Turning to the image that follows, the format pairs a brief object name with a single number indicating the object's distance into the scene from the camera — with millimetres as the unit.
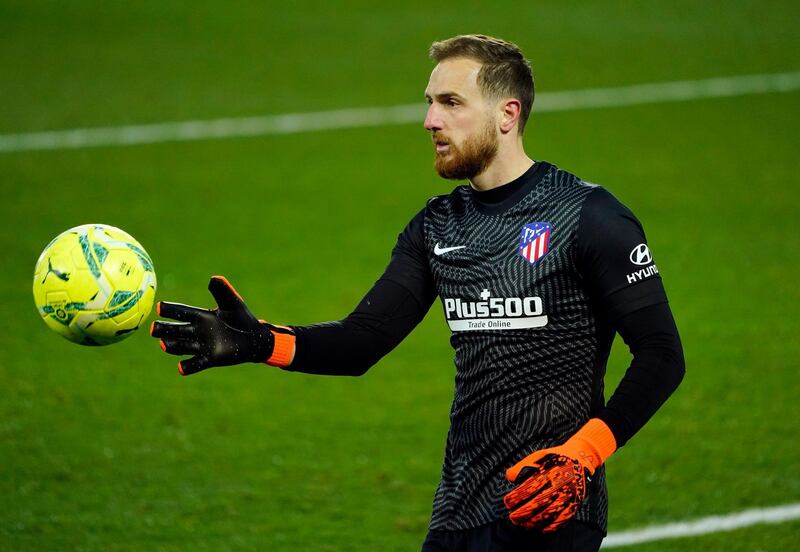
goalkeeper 9445
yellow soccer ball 10195
